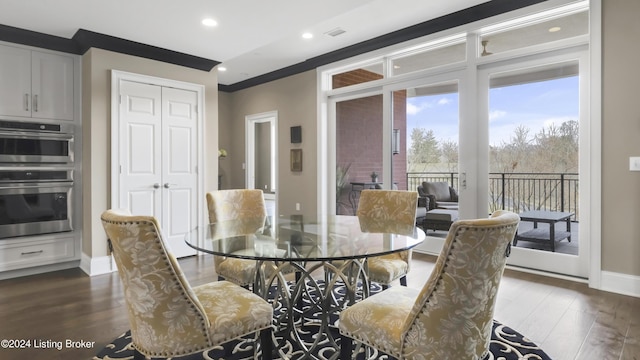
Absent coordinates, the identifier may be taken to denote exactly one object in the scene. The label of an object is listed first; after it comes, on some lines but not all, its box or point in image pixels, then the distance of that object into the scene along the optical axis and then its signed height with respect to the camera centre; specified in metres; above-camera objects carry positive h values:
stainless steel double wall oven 3.52 +0.01
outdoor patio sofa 4.10 -0.33
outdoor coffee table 3.39 -0.51
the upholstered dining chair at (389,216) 2.34 -0.30
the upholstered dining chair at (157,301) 1.30 -0.46
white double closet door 3.95 +0.26
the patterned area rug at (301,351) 1.99 -0.97
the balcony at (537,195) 3.35 -0.18
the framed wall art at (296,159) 5.59 +0.28
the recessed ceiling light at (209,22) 3.40 +1.47
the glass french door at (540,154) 3.30 +0.22
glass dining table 1.73 -0.35
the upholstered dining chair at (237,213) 2.34 -0.28
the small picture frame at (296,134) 5.55 +0.66
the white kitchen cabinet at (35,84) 3.56 +0.97
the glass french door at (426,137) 4.06 +0.48
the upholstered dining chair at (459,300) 1.18 -0.42
